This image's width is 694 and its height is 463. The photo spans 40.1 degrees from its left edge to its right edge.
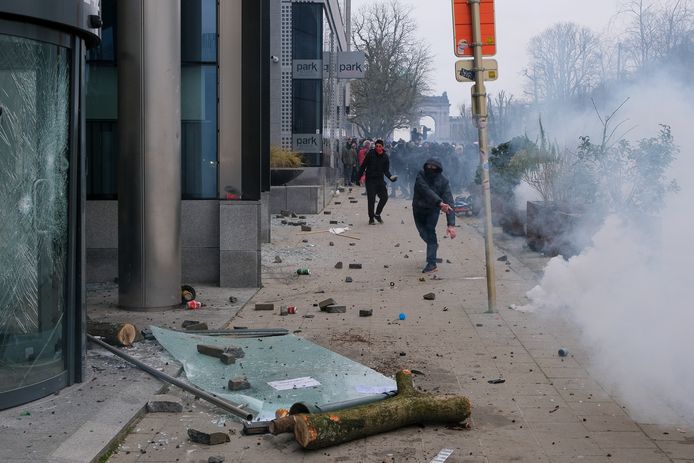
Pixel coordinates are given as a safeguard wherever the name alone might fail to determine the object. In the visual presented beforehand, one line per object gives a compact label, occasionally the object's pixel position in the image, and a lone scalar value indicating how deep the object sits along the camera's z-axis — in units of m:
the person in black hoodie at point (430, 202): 13.50
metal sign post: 9.83
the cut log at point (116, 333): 7.82
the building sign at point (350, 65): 29.66
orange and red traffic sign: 9.90
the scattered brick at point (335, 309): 10.12
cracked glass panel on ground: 6.44
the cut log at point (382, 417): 5.34
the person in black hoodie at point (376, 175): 21.25
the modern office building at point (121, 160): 5.98
